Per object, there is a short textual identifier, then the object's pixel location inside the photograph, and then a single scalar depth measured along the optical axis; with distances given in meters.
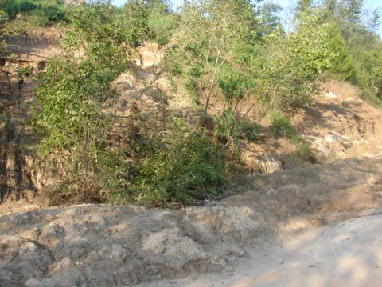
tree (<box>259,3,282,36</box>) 15.84
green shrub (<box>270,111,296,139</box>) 14.06
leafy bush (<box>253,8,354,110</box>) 12.02
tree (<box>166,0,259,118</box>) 10.70
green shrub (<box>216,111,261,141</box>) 11.32
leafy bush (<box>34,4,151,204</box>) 7.44
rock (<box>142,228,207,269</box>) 5.39
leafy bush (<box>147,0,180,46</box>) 12.56
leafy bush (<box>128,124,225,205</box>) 7.90
